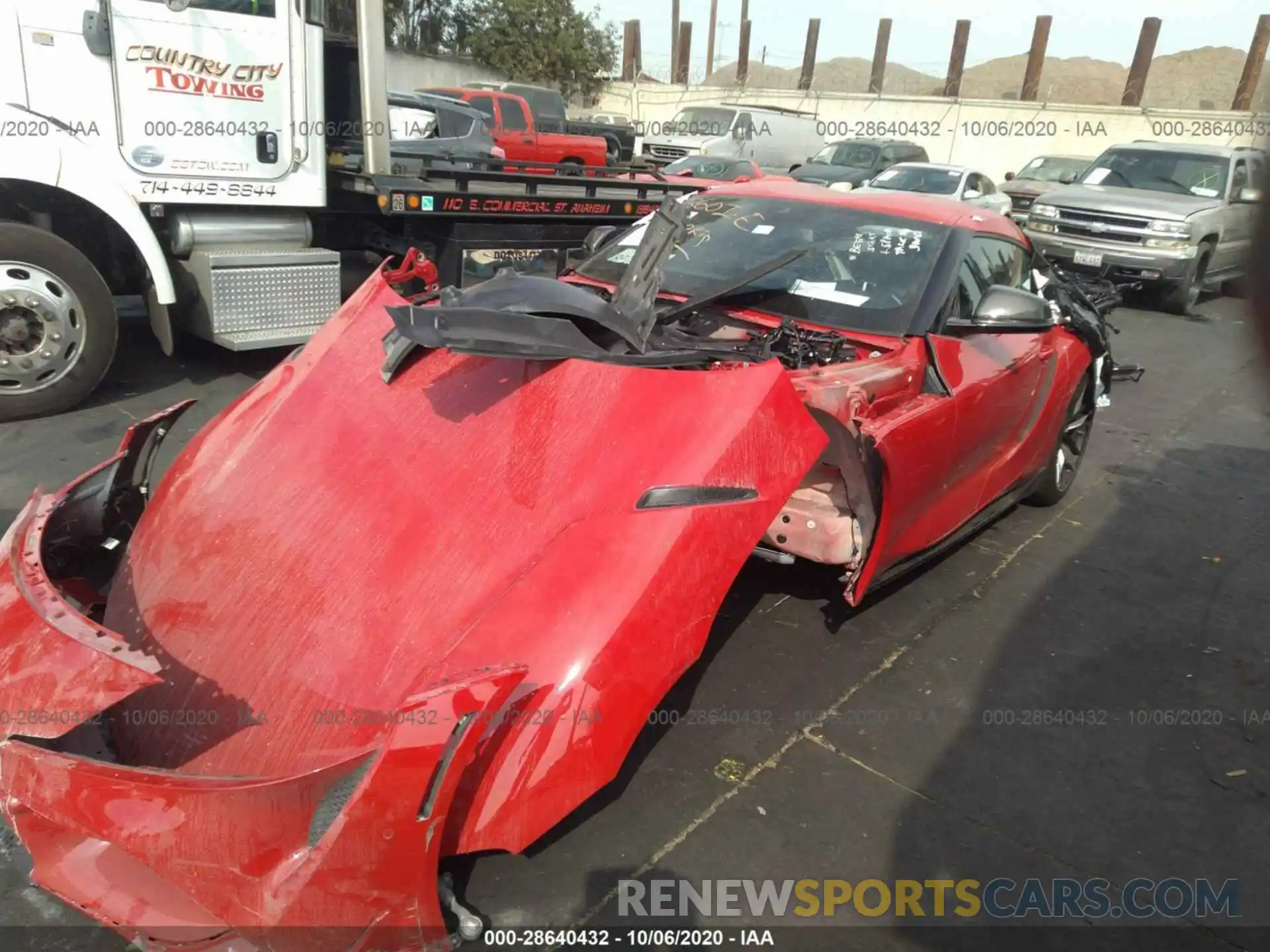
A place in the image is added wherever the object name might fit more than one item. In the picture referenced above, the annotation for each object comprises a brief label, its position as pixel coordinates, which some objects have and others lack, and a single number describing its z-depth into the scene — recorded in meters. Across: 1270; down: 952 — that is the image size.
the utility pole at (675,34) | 45.06
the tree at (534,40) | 32.12
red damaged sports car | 1.97
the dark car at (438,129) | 8.84
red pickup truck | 15.40
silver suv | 11.71
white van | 20.06
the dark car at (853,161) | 18.17
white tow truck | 5.47
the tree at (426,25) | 29.95
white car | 14.85
